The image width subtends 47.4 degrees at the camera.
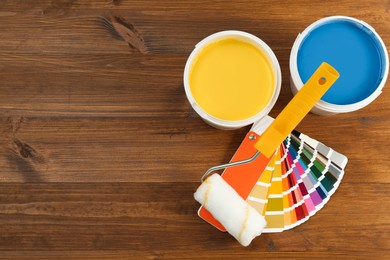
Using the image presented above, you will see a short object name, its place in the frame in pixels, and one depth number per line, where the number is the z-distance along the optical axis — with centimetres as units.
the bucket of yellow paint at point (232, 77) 72
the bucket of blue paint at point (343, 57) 71
